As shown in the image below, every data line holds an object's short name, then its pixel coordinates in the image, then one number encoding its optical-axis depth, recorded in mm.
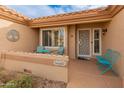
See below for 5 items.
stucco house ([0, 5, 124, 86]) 4304
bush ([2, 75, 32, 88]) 2225
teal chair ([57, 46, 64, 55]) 5453
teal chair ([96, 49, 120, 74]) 3226
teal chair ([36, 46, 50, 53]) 5693
